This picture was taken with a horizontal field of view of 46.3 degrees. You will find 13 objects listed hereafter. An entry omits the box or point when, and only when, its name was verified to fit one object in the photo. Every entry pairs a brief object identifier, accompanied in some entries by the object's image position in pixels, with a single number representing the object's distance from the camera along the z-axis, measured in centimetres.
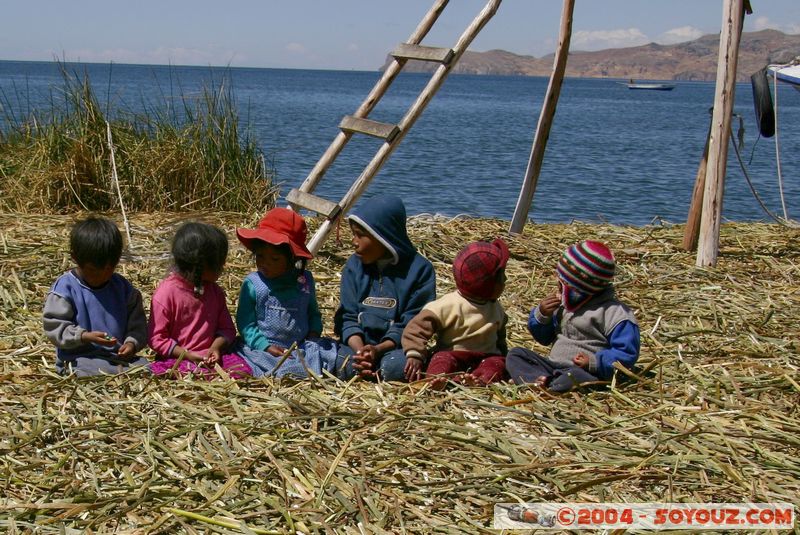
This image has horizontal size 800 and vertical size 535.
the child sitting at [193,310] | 475
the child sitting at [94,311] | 455
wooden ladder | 706
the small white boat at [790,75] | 1227
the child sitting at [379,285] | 495
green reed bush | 889
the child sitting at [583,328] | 462
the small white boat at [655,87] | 11968
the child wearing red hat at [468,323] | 479
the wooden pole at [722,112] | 723
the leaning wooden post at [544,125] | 820
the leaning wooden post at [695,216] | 798
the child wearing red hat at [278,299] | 493
